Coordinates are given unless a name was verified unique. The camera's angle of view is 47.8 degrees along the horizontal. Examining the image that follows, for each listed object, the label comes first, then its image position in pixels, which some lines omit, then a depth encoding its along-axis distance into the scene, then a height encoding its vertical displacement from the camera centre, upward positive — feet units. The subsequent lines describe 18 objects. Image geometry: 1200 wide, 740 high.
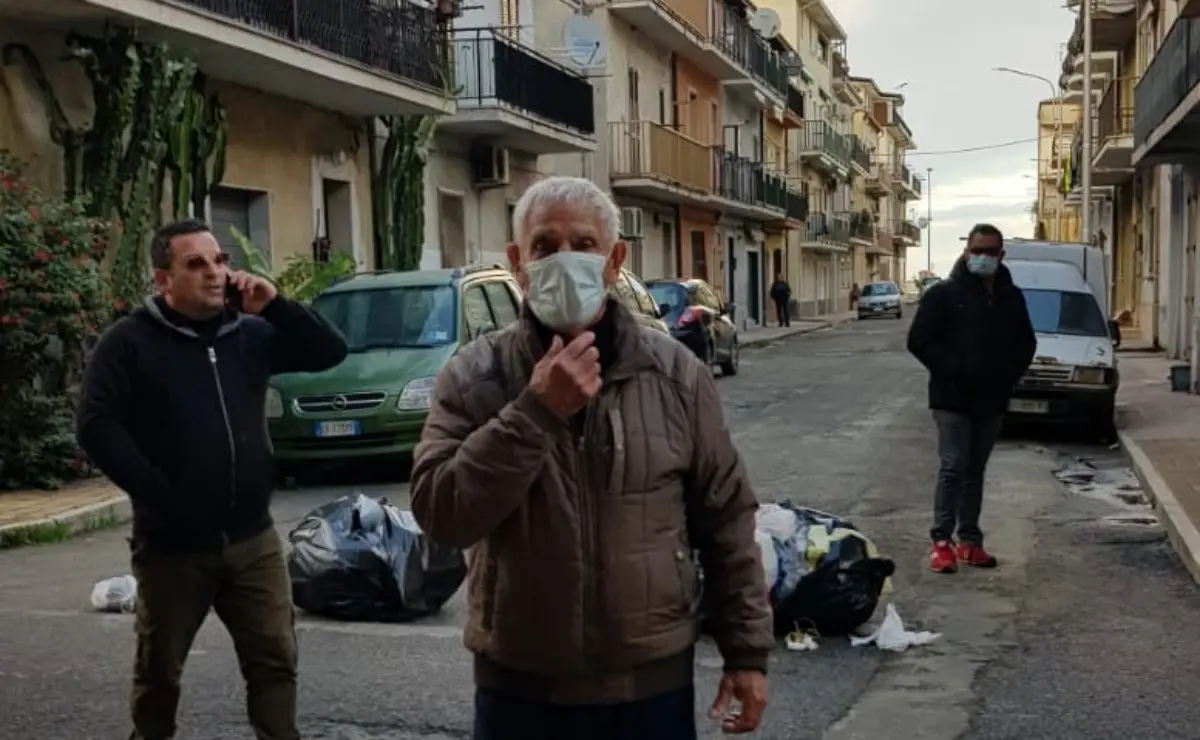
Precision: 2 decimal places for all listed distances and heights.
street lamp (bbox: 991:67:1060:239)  189.49 +23.04
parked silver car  192.85 -3.39
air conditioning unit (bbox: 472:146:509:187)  74.90 +6.75
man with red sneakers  24.39 -1.43
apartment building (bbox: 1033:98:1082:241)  229.45 +20.03
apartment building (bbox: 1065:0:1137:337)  101.76 +9.45
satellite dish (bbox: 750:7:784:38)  155.31 +29.76
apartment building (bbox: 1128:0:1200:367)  62.00 +6.34
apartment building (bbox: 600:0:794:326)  104.31 +12.42
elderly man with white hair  8.43 -1.41
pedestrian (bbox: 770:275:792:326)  153.79 -1.99
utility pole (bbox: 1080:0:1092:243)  116.06 +10.54
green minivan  36.91 -2.10
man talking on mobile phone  12.95 -1.65
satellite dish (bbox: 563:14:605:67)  86.28 +15.51
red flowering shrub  33.17 -0.57
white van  45.39 -2.66
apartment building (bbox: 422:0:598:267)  69.56 +8.60
